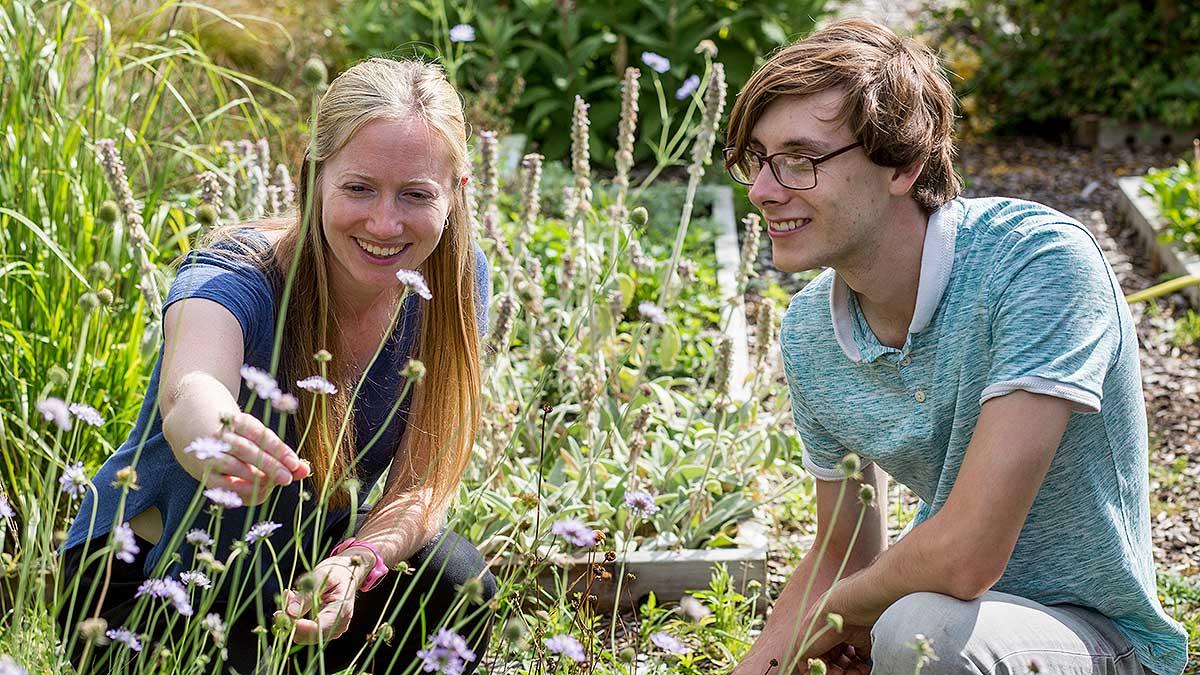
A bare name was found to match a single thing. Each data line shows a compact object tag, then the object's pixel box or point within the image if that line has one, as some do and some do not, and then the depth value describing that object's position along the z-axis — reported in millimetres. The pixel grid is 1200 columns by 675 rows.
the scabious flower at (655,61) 3973
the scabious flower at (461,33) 4746
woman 2186
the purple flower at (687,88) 3822
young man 1955
